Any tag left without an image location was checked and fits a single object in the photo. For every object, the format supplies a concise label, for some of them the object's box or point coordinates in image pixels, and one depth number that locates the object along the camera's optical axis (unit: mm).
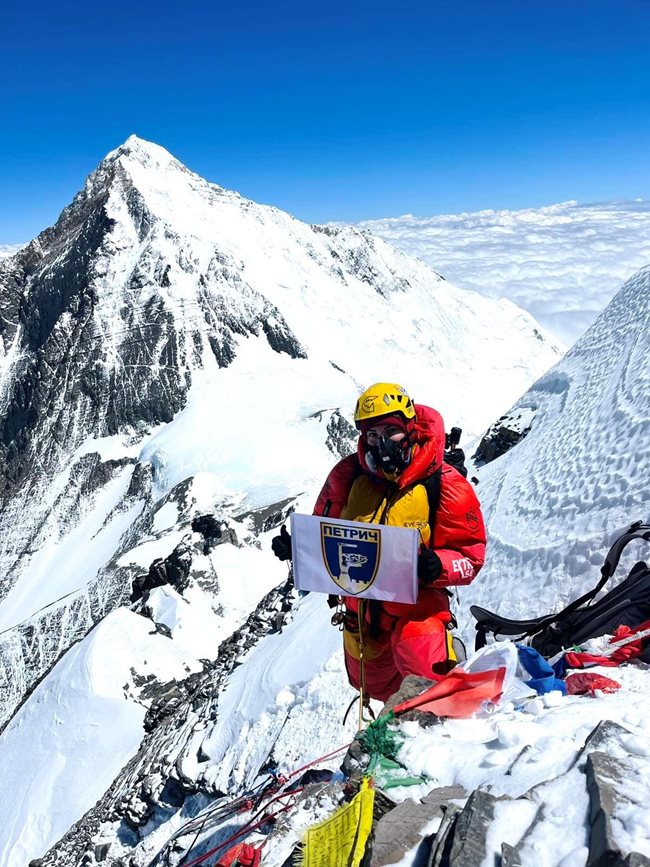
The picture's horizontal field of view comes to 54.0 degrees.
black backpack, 6078
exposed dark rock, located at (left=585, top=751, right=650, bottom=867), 2457
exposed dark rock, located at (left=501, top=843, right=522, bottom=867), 2691
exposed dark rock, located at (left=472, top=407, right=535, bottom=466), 18403
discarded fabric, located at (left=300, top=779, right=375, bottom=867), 3379
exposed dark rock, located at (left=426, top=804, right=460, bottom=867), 2939
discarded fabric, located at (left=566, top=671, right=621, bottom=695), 4672
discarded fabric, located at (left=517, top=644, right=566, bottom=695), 5316
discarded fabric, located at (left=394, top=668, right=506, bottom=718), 4754
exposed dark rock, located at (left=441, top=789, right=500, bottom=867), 2791
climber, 5766
